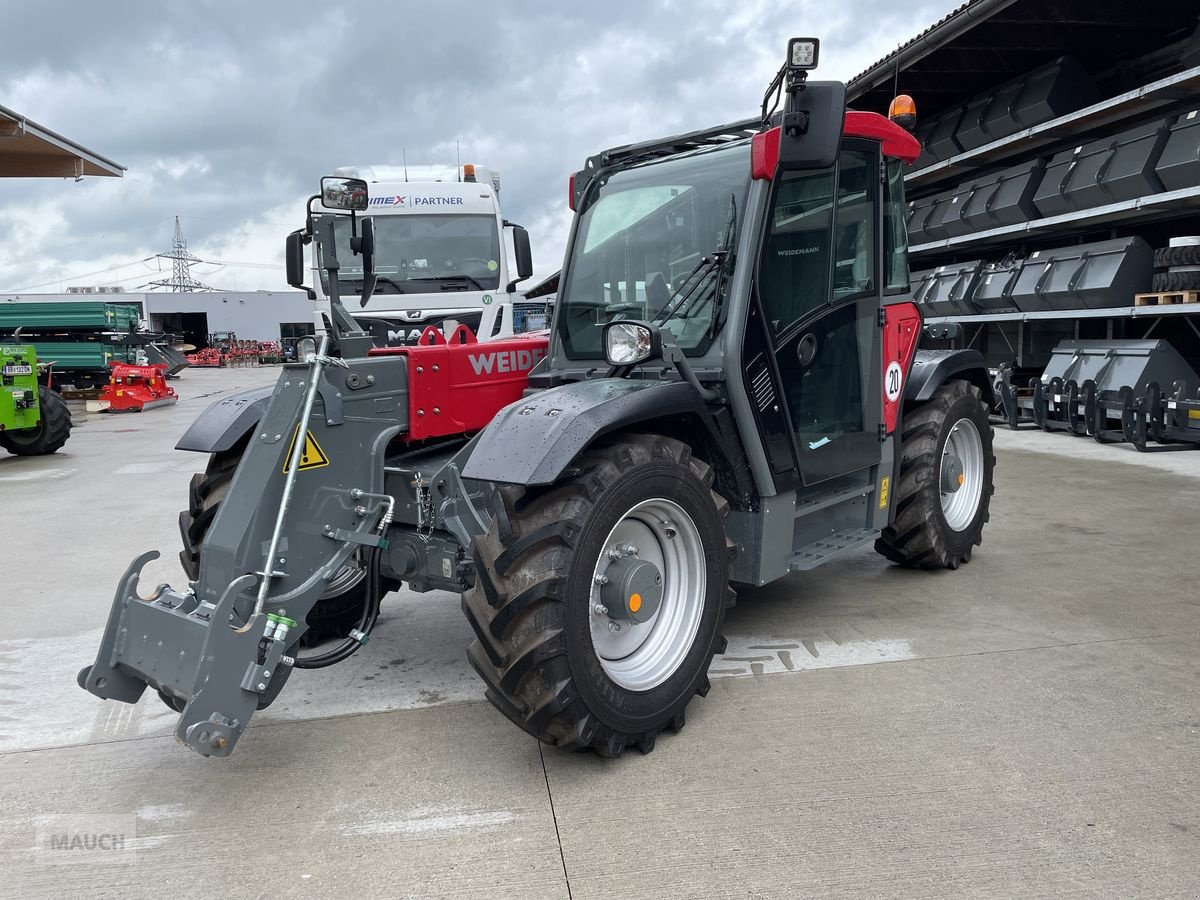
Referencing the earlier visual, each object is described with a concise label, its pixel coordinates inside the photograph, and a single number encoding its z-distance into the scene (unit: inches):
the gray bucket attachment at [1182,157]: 358.9
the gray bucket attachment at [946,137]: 544.4
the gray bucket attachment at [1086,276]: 410.0
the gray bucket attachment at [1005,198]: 472.7
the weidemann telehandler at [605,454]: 113.2
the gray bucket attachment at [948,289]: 529.9
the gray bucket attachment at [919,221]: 572.7
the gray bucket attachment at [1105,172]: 384.5
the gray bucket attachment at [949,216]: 528.4
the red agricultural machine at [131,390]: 742.5
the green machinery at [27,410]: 434.6
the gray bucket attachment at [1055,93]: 464.8
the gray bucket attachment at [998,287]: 488.1
